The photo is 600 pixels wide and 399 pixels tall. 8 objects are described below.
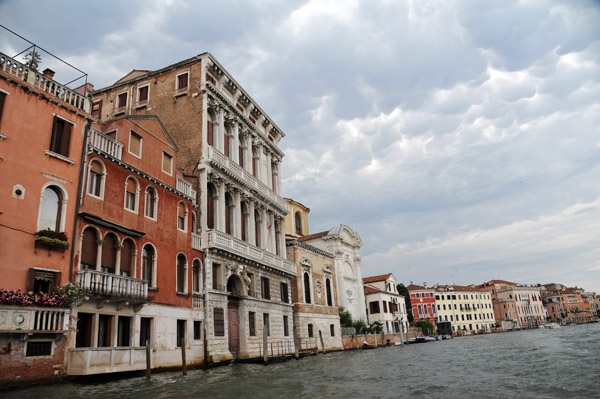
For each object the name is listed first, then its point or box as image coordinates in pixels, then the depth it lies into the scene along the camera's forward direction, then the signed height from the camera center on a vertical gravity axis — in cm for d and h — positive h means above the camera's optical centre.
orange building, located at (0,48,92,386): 1099 +394
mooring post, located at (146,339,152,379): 1377 -43
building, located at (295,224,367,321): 4094 +679
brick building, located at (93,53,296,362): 2088 +795
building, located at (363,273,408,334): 4934 +323
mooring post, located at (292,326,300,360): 2488 -63
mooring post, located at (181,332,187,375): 1569 -34
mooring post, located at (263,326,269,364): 2085 -22
